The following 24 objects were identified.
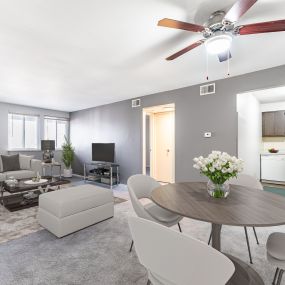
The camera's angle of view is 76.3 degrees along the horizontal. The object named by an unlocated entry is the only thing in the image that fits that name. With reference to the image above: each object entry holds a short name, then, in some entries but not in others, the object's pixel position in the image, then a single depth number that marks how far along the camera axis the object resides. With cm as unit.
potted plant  636
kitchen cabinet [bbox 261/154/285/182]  526
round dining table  107
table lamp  587
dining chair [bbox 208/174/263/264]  210
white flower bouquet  146
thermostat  371
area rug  238
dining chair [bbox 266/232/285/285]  119
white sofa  471
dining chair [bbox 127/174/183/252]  155
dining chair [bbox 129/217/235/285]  69
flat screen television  521
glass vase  150
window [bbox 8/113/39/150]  573
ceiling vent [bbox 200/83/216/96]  367
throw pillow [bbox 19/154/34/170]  498
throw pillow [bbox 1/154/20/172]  466
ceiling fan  139
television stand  511
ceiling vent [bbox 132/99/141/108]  493
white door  528
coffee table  324
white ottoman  231
